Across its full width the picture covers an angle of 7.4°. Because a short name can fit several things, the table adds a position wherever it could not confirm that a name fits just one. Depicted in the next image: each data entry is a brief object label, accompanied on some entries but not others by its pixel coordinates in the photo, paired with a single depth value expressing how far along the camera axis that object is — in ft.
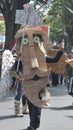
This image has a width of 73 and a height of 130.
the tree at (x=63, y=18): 115.63
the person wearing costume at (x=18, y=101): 38.58
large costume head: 31.91
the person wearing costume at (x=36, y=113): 32.09
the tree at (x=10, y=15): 96.68
